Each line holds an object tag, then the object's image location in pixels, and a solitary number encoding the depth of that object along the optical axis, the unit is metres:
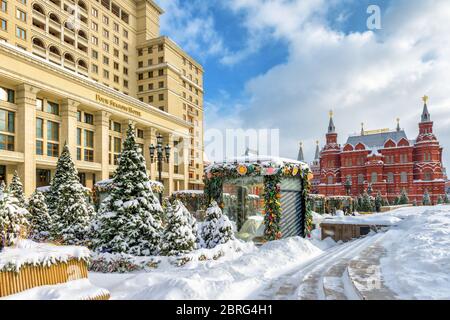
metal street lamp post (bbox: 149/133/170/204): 16.41
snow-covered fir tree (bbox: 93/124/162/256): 12.43
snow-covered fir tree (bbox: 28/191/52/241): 17.00
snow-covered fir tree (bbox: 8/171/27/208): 19.75
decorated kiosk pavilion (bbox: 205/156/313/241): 15.64
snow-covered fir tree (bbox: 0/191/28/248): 7.80
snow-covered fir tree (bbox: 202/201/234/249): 13.62
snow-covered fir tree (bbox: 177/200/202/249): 13.77
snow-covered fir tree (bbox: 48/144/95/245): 16.06
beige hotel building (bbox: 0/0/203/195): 34.47
